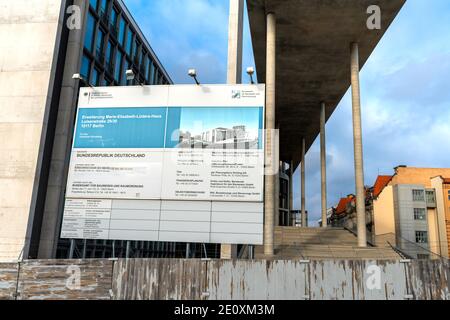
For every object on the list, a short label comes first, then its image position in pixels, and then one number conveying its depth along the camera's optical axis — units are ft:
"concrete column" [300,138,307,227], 157.48
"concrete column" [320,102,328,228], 120.16
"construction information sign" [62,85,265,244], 45.14
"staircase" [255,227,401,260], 65.51
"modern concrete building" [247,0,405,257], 76.07
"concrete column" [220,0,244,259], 68.85
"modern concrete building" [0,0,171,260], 64.34
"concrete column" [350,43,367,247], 76.28
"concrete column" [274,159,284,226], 79.20
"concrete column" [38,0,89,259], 68.13
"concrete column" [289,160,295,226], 196.79
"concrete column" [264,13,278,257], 66.03
